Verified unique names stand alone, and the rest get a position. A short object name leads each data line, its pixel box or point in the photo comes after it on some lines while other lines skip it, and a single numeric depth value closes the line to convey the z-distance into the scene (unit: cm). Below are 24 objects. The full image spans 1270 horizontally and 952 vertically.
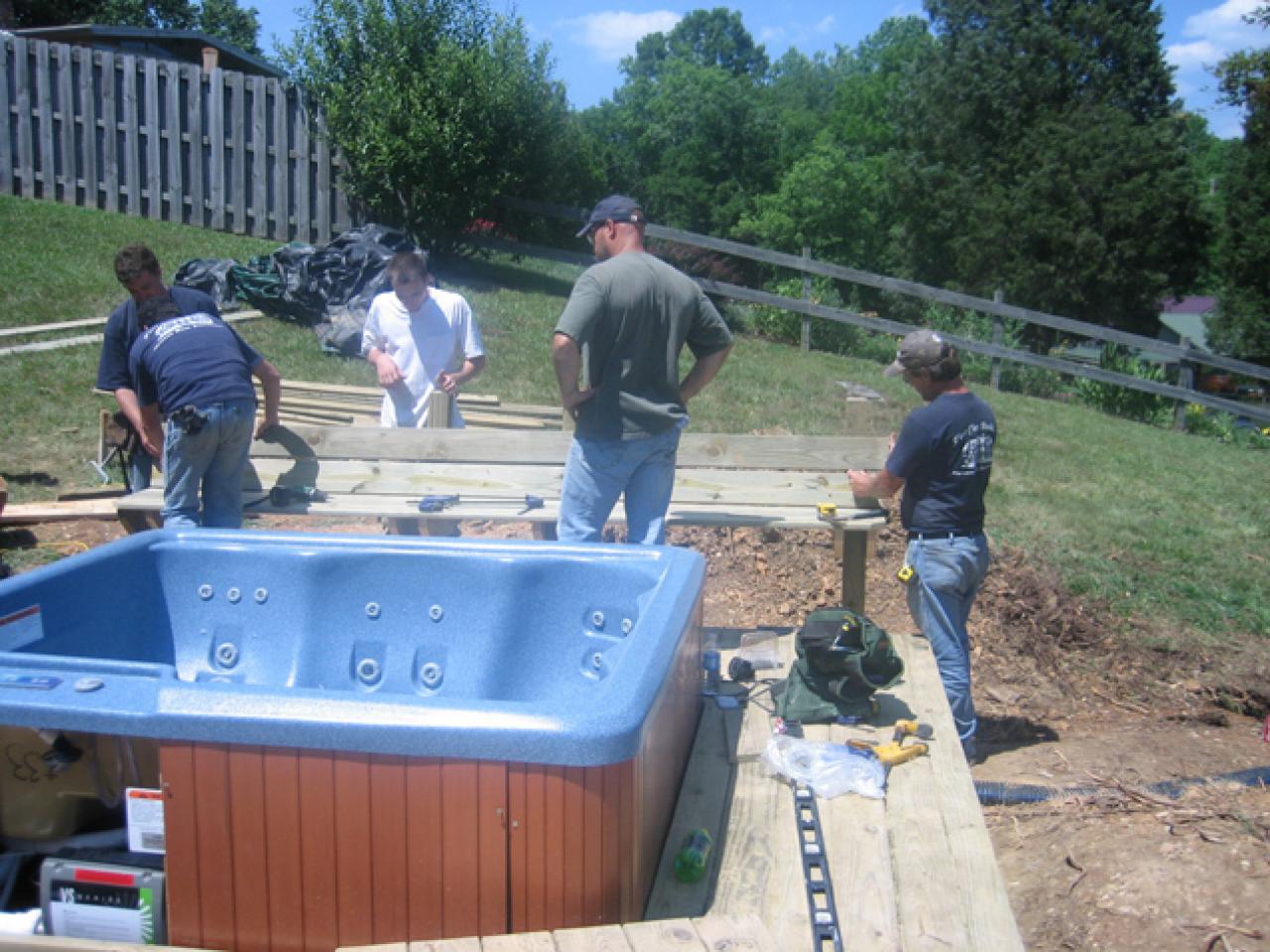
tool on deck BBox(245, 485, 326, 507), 584
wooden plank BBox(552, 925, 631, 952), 240
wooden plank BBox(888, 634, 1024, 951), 271
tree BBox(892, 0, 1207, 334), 2220
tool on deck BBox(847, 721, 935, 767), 361
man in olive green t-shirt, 448
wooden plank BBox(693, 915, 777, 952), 243
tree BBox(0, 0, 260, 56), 3350
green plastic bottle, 286
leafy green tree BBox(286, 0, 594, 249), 1320
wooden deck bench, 585
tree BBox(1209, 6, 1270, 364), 2203
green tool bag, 387
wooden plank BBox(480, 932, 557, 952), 240
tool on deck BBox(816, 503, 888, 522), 533
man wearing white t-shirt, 598
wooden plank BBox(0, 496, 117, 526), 709
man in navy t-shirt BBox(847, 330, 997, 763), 458
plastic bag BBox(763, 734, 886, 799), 339
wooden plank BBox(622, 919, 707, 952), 241
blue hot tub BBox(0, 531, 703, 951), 248
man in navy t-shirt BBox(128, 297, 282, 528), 506
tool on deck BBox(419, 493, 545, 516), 568
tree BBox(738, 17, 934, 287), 2948
